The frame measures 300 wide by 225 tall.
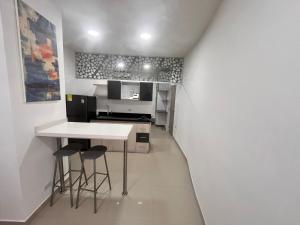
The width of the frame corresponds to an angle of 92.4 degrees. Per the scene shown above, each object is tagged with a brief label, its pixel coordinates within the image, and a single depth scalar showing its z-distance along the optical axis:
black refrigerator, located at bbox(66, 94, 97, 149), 3.65
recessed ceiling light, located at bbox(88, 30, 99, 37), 2.83
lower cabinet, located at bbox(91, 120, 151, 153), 3.85
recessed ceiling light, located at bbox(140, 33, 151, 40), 2.82
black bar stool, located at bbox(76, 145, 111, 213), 1.87
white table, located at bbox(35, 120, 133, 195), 1.77
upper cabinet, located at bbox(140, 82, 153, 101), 4.35
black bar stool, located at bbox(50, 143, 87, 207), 1.94
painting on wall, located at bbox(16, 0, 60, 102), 1.53
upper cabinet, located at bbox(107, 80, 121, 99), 4.31
